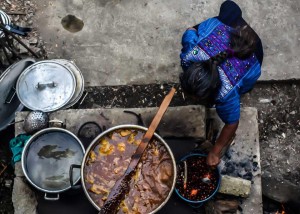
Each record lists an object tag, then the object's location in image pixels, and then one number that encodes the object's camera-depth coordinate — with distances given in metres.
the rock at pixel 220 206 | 4.14
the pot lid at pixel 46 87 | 4.62
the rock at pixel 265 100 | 5.18
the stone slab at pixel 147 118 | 4.37
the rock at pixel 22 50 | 5.29
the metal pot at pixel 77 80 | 4.74
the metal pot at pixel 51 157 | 4.13
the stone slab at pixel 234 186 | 4.10
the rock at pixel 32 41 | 5.34
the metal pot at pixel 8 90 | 4.78
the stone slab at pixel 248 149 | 4.25
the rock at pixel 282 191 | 4.70
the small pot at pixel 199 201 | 3.96
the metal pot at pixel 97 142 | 3.63
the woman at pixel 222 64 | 3.41
